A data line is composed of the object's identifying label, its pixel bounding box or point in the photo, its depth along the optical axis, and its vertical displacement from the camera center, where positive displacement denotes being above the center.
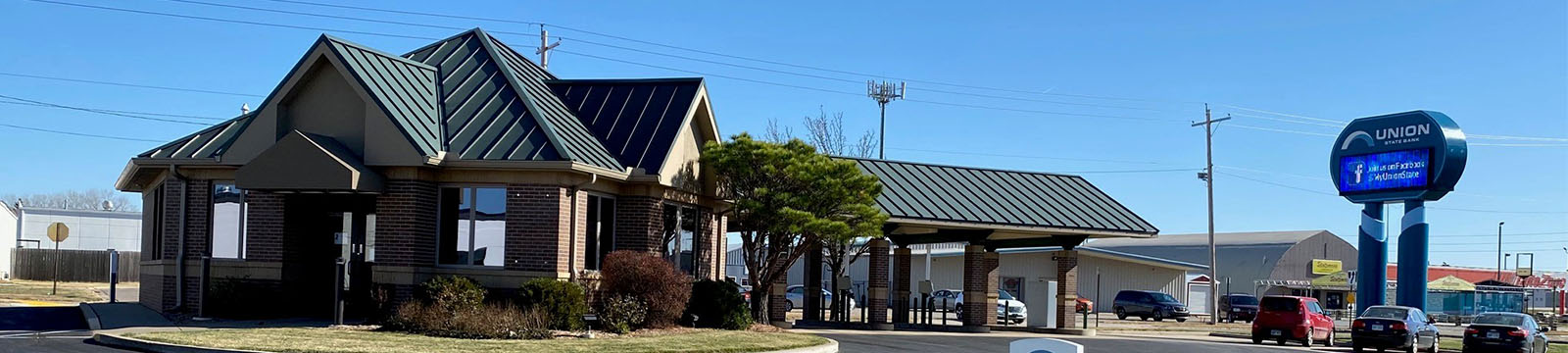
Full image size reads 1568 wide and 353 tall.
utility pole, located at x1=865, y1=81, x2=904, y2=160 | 68.81 +7.11
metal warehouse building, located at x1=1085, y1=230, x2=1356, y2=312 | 81.38 -0.54
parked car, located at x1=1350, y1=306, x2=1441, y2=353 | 33.19 -1.75
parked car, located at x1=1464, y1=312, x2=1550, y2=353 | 33.12 -1.77
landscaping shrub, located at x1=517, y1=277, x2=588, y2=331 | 23.23 -1.15
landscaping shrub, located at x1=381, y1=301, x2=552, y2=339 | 21.66 -1.46
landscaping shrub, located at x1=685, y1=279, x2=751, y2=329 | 26.92 -1.35
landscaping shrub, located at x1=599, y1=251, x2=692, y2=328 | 24.53 -0.84
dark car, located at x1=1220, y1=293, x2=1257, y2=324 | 59.72 -2.34
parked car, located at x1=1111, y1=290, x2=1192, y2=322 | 57.72 -2.35
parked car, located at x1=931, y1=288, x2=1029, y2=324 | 45.16 -2.08
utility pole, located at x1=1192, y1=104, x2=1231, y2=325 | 55.66 +3.14
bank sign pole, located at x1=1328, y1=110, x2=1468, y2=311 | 40.22 +2.34
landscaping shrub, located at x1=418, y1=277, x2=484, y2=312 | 22.95 -1.08
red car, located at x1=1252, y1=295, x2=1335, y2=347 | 35.66 -1.73
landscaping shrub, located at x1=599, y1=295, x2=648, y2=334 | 24.07 -1.39
